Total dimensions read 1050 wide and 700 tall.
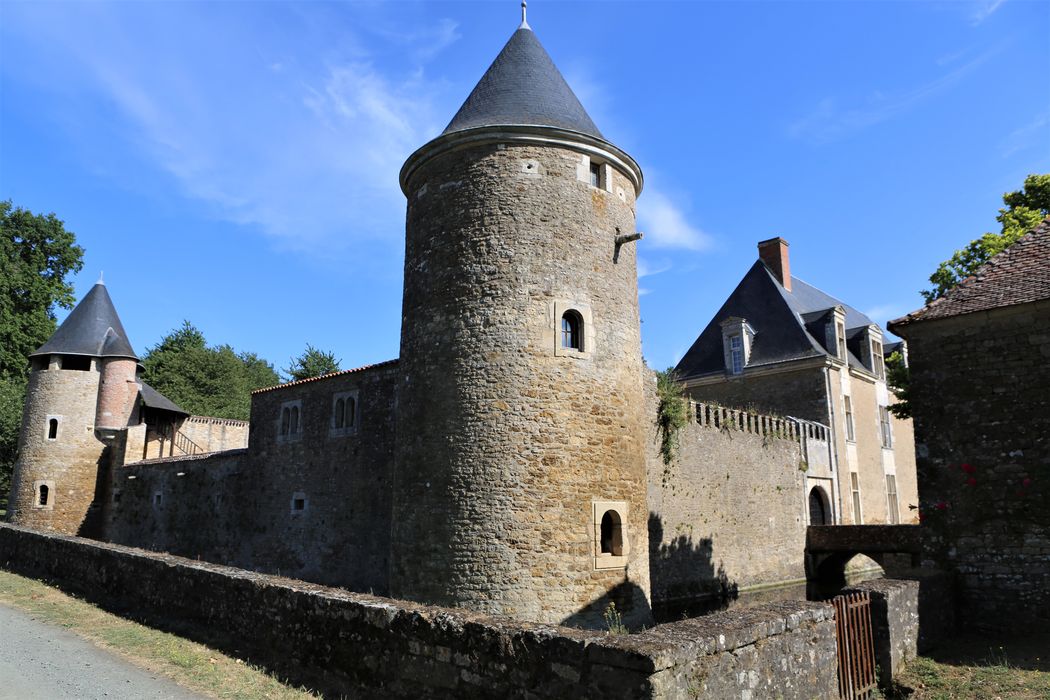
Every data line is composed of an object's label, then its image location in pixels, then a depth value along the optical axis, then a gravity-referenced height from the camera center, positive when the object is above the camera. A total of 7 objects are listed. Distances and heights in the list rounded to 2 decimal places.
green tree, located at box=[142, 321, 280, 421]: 44.66 +7.82
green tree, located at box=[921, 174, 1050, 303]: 15.46 +5.78
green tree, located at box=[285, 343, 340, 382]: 43.59 +8.13
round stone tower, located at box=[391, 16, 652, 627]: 10.41 +1.88
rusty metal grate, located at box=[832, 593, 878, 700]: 6.76 -1.48
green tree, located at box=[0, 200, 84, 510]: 30.52 +9.36
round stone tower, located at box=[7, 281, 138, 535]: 24.81 +2.59
